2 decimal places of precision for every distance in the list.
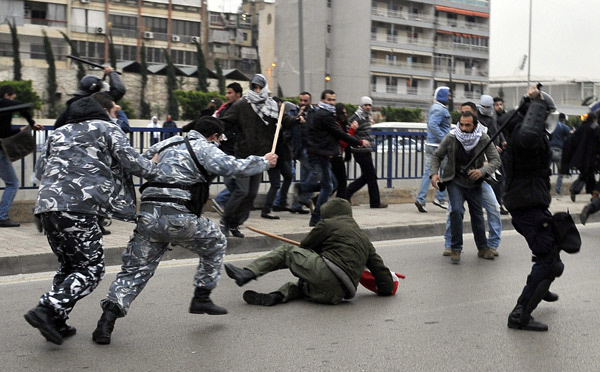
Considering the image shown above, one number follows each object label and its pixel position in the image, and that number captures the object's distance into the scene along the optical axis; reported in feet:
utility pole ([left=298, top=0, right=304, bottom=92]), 84.79
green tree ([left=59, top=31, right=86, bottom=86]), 219.61
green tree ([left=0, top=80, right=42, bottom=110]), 199.37
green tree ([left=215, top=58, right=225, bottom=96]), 248.52
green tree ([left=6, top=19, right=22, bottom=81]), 213.66
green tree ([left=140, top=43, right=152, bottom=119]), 233.35
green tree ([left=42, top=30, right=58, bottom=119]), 215.72
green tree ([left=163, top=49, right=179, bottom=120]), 232.73
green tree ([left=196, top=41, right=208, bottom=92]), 246.47
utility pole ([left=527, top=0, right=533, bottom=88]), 205.28
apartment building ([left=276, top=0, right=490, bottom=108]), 290.56
